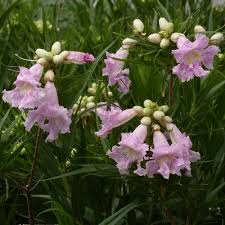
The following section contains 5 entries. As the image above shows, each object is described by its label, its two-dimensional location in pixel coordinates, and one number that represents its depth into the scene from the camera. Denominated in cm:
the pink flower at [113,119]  59
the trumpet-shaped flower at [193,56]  58
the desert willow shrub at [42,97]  58
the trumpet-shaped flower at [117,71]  64
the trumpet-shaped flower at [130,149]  56
